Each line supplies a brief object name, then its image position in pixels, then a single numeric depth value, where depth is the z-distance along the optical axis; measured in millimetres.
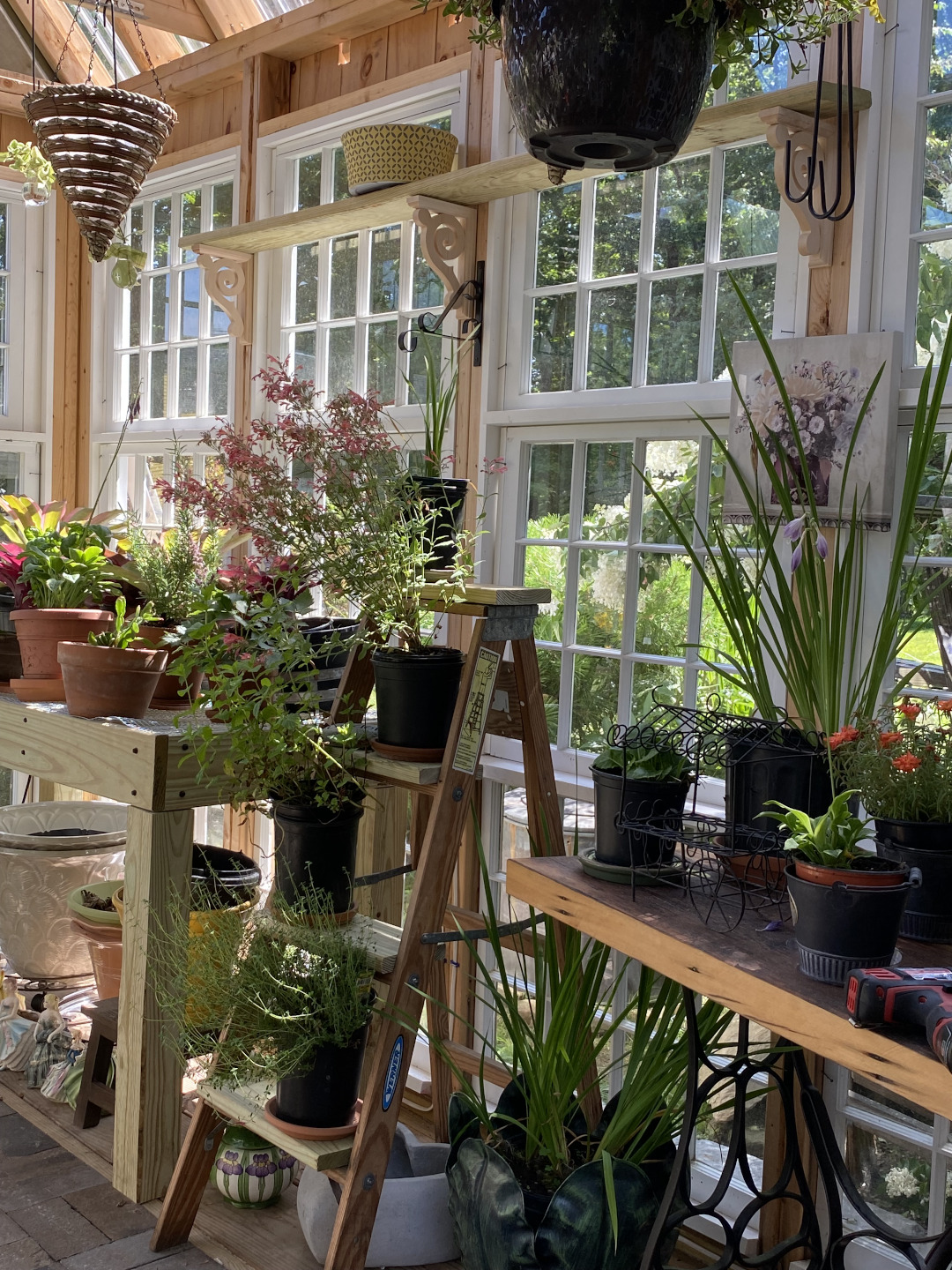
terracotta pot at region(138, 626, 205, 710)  2779
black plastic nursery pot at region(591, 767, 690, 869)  1912
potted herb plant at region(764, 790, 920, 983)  1497
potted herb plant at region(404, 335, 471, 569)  2369
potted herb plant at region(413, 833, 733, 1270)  2010
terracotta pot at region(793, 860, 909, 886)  1515
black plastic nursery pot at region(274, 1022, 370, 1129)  2145
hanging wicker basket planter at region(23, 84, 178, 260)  2662
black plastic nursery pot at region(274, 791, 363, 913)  2254
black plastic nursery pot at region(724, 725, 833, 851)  1866
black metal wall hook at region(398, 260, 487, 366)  3203
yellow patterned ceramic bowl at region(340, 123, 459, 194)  3115
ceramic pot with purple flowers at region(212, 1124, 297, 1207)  2459
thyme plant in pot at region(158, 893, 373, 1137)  2117
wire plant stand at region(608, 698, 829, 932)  1803
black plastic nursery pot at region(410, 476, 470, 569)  2354
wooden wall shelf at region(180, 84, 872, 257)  2400
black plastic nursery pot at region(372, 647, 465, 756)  2258
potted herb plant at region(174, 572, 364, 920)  2242
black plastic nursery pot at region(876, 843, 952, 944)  1694
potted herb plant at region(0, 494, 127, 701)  2787
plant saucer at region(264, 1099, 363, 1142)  2139
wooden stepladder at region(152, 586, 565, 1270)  2104
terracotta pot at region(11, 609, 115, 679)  2775
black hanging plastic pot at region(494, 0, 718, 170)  1412
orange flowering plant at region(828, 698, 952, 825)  1730
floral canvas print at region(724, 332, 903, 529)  2332
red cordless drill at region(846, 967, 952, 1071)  1346
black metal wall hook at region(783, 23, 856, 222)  2326
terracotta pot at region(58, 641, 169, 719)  2562
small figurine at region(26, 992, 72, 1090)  2992
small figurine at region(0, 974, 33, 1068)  3061
